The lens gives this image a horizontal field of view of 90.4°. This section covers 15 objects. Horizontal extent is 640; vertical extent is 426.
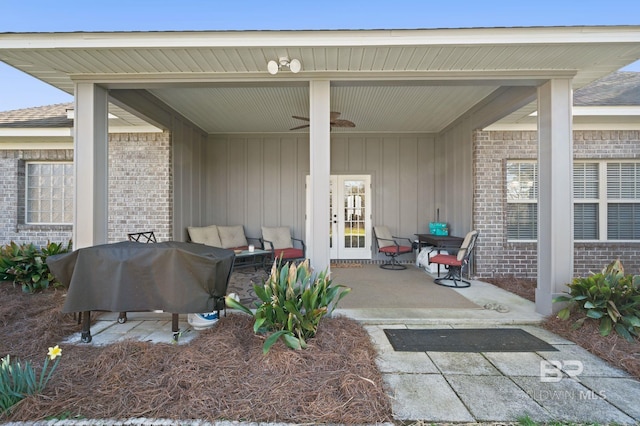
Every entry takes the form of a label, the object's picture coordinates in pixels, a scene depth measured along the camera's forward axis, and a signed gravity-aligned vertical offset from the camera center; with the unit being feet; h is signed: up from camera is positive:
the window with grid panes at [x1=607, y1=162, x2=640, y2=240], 18.95 +0.90
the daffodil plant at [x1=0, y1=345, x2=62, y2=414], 6.31 -3.53
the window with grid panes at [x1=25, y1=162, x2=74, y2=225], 22.31 +1.36
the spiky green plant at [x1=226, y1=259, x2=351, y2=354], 8.43 -2.52
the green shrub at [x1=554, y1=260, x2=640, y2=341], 9.48 -2.75
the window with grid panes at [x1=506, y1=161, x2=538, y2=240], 18.93 +0.65
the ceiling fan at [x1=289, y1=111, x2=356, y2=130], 17.15 +5.17
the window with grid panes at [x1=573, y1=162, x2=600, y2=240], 18.97 +0.77
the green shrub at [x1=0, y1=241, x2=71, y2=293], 13.94 -2.53
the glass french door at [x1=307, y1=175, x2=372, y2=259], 24.32 -0.25
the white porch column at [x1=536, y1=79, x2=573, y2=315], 11.67 +0.81
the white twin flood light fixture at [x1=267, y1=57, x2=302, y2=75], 10.87 +5.10
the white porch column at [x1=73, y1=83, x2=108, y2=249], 12.13 +1.74
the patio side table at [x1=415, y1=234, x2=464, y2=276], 18.52 -1.72
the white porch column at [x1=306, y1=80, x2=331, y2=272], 11.92 +1.53
